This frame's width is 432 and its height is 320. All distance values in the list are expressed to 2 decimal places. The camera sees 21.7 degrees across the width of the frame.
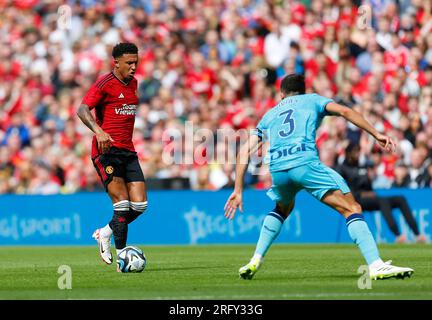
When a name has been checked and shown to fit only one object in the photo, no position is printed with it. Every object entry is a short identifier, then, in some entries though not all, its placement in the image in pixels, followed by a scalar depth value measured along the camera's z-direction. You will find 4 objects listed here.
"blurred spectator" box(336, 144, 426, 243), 20.89
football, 13.41
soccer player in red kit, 13.70
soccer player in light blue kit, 11.52
